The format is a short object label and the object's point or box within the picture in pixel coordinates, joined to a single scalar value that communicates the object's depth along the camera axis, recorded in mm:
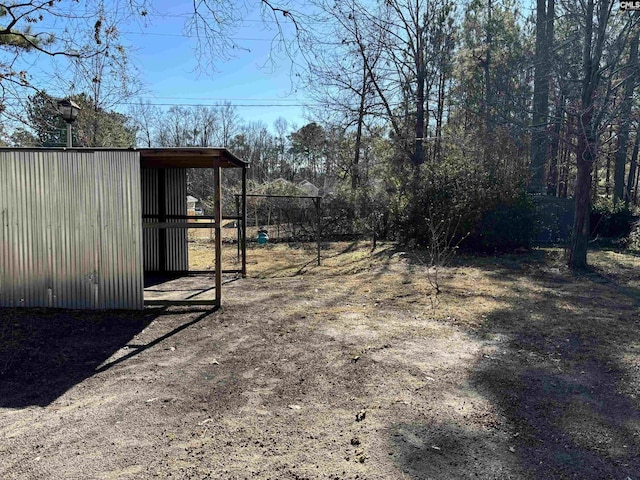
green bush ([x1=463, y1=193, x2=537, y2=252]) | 11195
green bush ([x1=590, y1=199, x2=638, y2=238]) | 14008
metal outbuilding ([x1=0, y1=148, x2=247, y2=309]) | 5266
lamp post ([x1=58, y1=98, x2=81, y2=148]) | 6418
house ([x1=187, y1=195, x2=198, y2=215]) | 39750
